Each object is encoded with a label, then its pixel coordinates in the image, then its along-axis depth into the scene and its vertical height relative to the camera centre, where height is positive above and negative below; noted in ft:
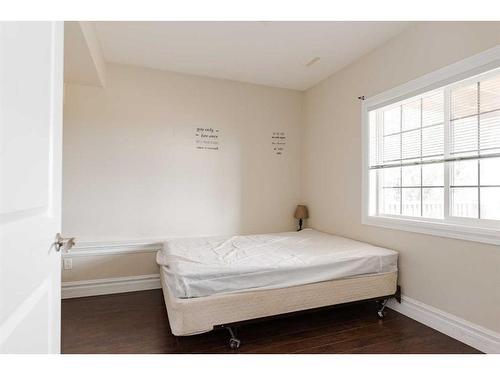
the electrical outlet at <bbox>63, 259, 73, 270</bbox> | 9.48 -2.64
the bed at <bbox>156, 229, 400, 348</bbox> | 6.00 -2.24
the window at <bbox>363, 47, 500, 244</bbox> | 6.40 +0.82
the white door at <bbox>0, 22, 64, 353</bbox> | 2.07 +0.04
